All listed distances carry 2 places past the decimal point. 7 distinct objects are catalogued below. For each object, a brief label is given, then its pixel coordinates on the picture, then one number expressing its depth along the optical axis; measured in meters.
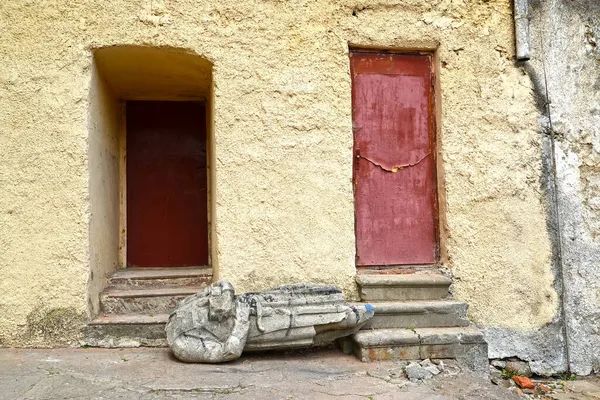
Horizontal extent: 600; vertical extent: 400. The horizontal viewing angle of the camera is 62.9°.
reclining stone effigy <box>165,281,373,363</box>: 3.28
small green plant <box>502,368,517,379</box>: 3.88
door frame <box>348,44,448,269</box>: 4.02
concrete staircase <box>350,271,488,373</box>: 3.48
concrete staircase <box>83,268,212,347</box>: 3.62
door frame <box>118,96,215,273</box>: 4.84
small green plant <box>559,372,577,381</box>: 3.98
